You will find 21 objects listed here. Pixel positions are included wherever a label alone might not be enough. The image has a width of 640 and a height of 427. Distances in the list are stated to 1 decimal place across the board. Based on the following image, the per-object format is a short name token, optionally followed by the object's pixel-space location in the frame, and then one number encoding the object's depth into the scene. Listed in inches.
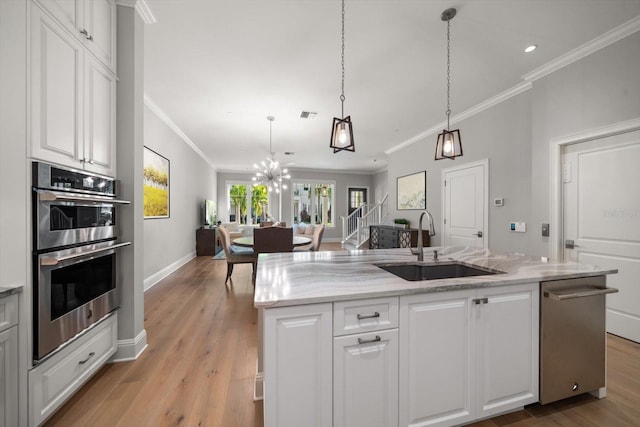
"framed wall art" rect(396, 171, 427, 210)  218.4
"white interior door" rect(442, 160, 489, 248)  159.6
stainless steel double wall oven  53.5
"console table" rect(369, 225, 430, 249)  207.9
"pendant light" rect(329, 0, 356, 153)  75.4
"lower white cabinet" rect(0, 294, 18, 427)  47.5
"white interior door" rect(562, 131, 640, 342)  95.7
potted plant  232.8
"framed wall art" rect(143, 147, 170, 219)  152.5
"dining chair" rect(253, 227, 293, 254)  152.2
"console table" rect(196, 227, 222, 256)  272.2
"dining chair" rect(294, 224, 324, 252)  198.3
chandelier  239.5
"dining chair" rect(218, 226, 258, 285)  164.9
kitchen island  44.5
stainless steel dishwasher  59.2
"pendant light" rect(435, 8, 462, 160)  91.4
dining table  161.5
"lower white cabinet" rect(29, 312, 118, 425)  53.4
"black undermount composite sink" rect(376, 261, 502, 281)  71.5
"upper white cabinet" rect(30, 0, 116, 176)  53.9
